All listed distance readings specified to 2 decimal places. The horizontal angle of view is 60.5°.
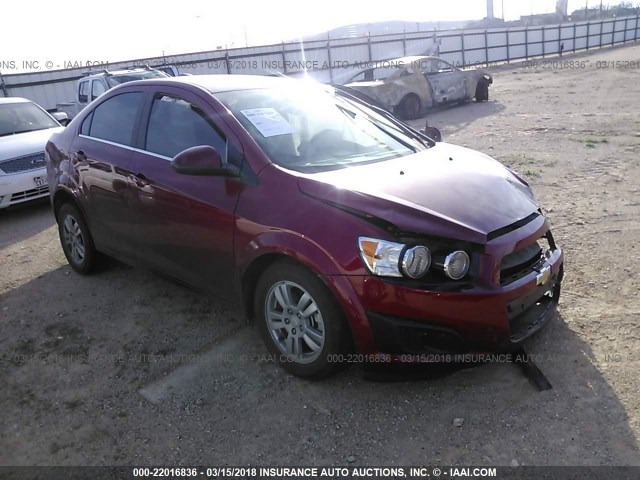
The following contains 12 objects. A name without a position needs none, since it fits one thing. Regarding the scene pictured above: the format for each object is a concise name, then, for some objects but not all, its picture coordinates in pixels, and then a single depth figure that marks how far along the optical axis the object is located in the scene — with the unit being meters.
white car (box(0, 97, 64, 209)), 7.18
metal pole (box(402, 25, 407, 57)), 27.73
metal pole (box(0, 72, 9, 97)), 17.41
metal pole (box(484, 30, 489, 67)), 30.17
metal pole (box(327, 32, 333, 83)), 24.37
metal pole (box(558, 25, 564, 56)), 34.73
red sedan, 2.72
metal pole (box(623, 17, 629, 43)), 41.01
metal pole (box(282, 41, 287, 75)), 22.86
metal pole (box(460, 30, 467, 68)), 28.98
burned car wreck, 12.78
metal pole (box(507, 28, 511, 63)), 31.78
